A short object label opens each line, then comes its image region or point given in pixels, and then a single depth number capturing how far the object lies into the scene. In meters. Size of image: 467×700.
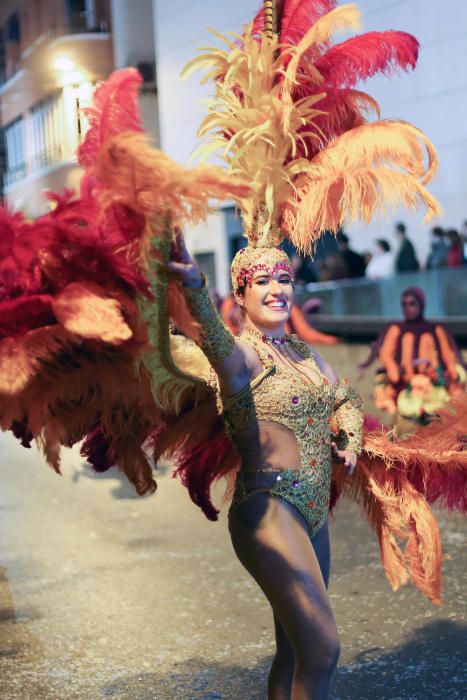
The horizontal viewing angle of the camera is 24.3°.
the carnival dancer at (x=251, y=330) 3.28
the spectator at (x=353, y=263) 17.00
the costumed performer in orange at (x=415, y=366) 9.43
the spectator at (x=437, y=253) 14.47
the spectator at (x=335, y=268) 17.00
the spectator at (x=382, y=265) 16.05
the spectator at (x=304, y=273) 18.84
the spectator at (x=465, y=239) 14.34
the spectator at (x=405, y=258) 15.45
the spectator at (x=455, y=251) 14.23
